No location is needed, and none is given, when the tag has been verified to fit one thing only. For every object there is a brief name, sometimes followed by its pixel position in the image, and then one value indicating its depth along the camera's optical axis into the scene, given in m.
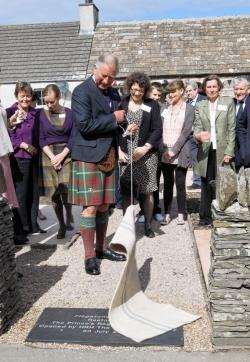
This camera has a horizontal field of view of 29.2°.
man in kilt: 4.74
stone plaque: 3.57
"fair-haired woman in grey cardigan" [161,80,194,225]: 6.59
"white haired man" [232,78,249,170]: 6.51
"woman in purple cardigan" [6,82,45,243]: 6.03
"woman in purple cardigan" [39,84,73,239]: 6.01
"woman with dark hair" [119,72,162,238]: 5.88
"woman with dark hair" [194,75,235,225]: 6.20
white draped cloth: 3.69
